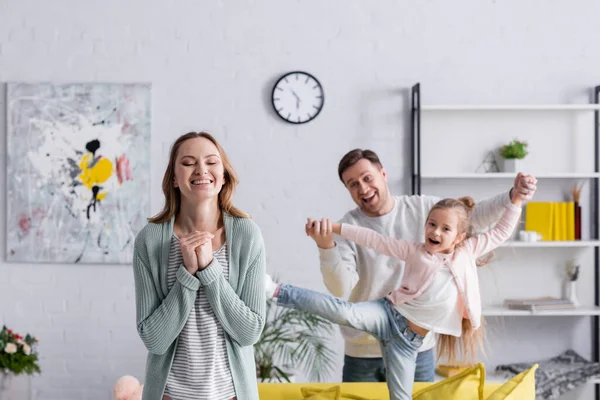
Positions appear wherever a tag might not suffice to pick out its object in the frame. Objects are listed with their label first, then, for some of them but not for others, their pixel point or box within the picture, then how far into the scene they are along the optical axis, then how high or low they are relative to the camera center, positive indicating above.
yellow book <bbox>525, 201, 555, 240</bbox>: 3.89 -0.05
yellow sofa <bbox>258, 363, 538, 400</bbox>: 2.29 -0.58
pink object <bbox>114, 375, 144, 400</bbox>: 2.69 -0.66
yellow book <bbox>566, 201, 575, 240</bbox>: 3.90 -0.06
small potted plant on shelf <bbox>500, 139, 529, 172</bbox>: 3.87 +0.29
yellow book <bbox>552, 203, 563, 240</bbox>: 3.89 -0.07
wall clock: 4.00 +0.60
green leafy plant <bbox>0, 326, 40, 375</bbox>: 3.53 -0.71
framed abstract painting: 4.03 +0.20
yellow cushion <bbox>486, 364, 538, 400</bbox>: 2.23 -0.55
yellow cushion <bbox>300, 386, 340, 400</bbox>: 2.36 -0.59
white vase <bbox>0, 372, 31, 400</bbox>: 3.56 -0.87
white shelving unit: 3.82 +0.18
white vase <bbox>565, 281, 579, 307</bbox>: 3.98 -0.44
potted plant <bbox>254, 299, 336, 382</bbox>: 3.65 -0.70
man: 2.38 -0.08
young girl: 2.16 -0.26
